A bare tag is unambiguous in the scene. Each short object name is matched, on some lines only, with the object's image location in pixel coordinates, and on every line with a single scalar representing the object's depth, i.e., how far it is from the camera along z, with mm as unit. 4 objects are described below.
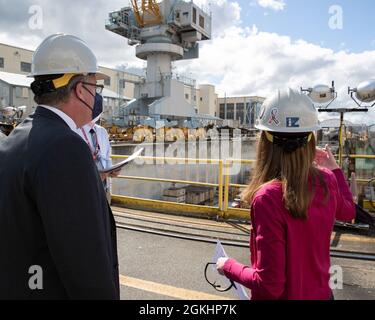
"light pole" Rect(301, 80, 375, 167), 5586
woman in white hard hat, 1617
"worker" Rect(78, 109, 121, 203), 4434
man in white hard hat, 1327
